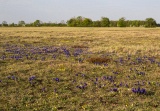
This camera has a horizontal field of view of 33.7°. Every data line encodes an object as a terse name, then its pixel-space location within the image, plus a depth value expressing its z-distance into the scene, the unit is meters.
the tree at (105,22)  141.86
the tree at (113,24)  152.50
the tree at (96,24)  144.00
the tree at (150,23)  133.88
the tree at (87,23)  141.25
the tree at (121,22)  141.43
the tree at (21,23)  152.38
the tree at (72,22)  142.15
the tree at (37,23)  149.18
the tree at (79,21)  142.39
